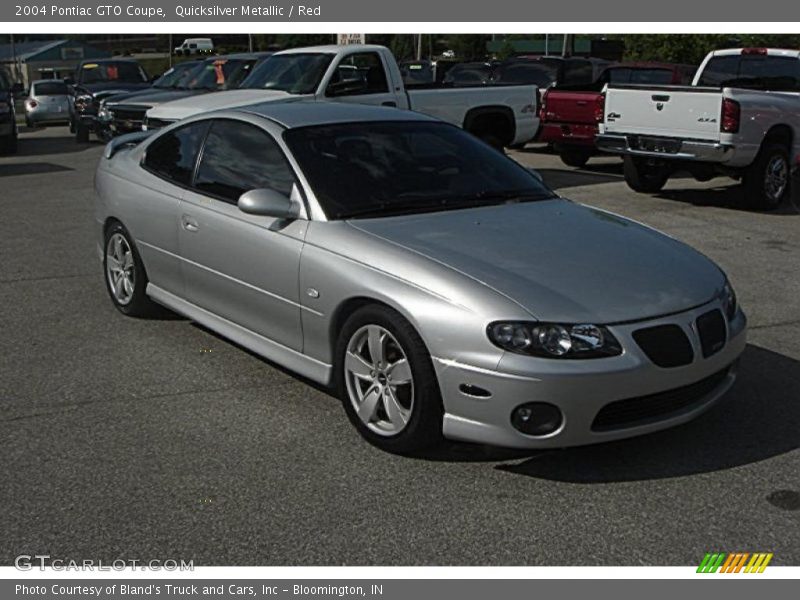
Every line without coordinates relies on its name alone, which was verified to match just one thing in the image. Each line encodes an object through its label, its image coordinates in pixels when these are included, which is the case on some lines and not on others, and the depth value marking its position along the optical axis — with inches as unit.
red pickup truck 618.5
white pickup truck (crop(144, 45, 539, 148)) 510.3
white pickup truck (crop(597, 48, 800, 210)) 455.5
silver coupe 169.2
